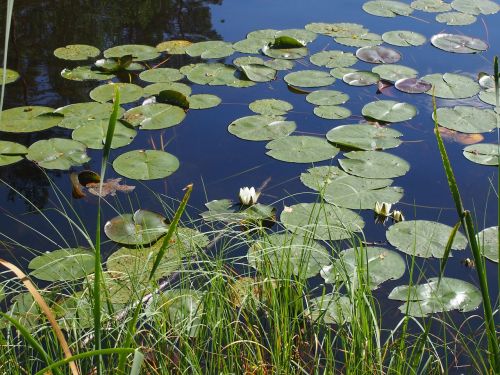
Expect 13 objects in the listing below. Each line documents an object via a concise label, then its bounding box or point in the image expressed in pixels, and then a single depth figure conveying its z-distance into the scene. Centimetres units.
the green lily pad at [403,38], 478
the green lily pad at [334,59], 449
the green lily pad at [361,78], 424
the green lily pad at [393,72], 432
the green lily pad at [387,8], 527
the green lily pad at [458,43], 468
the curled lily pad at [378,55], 455
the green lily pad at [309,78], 423
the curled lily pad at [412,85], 415
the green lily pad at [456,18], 506
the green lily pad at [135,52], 455
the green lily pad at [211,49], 459
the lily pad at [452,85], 408
